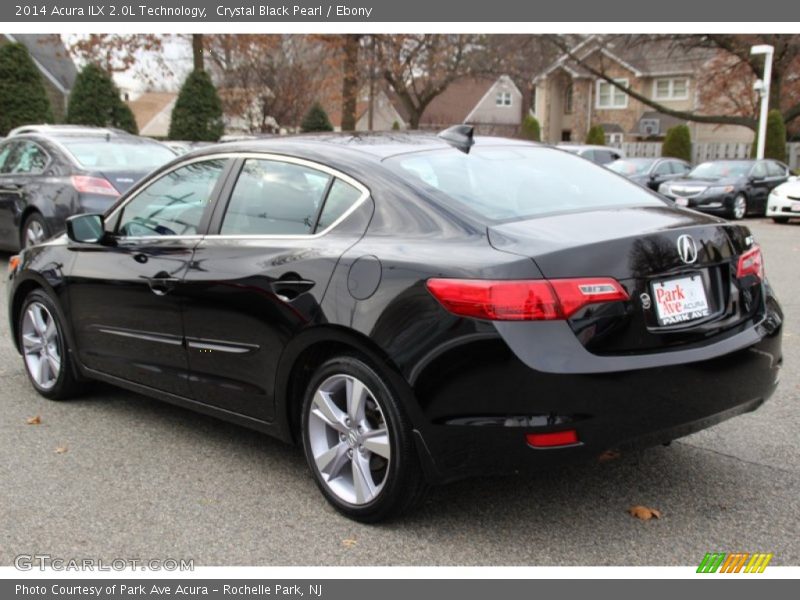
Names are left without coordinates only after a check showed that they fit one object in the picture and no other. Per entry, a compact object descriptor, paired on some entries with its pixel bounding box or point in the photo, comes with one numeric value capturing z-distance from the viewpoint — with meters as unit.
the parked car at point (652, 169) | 23.44
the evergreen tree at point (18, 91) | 32.78
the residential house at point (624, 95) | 52.53
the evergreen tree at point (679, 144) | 38.75
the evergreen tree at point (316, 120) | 42.69
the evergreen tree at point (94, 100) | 31.38
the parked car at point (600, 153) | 25.64
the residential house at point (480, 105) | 69.81
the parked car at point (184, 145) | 17.67
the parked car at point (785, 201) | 18.98
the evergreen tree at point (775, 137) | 33.44
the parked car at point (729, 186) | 20.78
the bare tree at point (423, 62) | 37.00
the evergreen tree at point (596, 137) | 42.19
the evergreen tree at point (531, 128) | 48.44
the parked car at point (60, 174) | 10.00
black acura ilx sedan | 3.27
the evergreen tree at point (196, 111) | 30.41
